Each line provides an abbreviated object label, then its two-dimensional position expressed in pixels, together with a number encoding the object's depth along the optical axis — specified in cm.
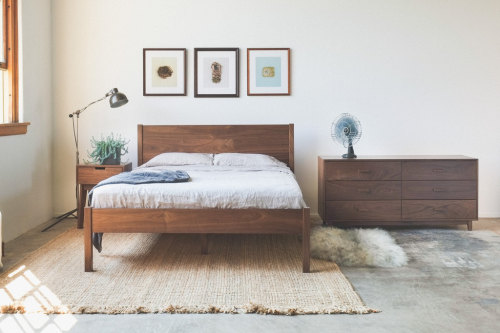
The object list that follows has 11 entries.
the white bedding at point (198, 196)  321
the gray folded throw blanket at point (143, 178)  334
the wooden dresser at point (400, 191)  442
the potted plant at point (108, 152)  449
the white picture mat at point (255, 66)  493
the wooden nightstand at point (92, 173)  443
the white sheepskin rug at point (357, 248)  340
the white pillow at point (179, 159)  443
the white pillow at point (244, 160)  441
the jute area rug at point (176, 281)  260
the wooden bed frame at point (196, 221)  319
